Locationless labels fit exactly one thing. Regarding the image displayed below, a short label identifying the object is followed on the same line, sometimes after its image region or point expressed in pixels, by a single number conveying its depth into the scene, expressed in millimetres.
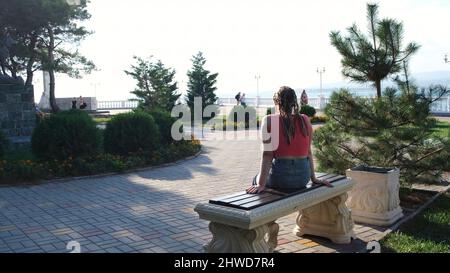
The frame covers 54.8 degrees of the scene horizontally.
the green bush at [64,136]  9383
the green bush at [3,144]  9727
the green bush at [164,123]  12078
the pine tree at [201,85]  26922
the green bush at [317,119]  21995
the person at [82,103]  32019
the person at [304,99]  26481
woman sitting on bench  4215
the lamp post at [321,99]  28878
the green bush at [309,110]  22622
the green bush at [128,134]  10734
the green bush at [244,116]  20664
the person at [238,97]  32781
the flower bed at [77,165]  8359
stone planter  5641
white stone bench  3689
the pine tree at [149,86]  19266
